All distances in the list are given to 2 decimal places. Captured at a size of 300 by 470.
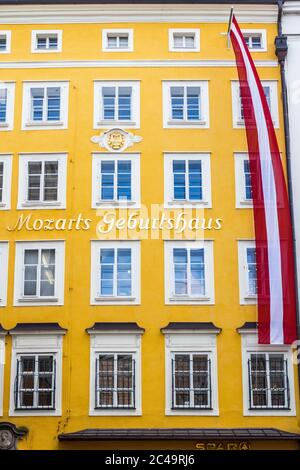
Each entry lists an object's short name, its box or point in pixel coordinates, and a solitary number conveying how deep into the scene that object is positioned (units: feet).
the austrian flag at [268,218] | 78.84
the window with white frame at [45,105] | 88.99
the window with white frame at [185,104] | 88.84
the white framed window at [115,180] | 86.28
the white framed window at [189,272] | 83.15
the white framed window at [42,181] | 86.33
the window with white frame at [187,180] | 86.38
